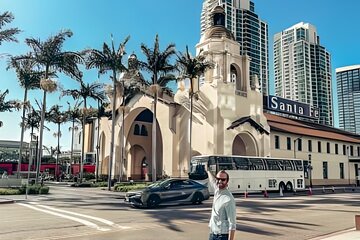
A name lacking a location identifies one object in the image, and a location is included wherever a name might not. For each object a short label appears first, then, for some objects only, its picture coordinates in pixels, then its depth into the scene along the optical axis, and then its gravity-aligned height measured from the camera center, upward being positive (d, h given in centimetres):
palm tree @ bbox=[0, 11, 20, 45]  2629 +1008
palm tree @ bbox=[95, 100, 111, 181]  4328 +752
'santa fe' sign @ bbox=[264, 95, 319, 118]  5356 +974
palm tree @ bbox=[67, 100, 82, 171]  5097 +775
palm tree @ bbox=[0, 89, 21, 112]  3616 +631
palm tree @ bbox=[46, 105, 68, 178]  5766 +827
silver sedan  1872 -152
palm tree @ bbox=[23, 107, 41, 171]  5699 +740
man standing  465 -61
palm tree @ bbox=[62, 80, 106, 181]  4019 +841
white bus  2856 -44
